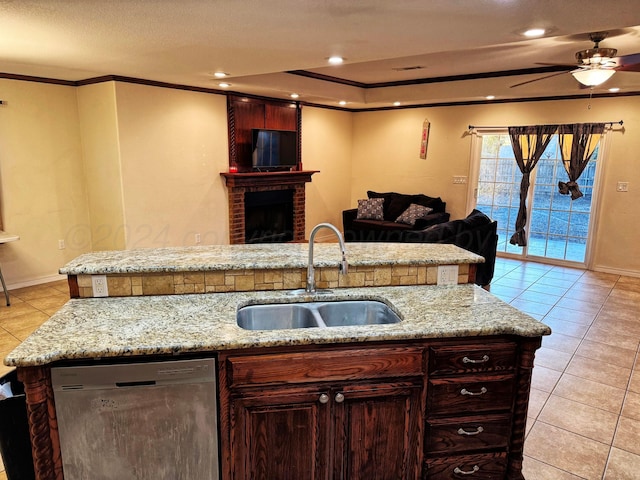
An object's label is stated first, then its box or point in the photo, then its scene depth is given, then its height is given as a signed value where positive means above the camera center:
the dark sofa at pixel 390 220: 6.92 -0.88
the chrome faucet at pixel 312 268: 2.07 -0.49
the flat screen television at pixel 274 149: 6.21 +0.22
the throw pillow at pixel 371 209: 7.55 -0.73
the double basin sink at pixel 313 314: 2.12 -0.72
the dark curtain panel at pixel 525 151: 6.38 +0.24
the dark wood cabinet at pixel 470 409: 1.83 -1.01
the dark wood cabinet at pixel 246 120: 6.06 +0.62
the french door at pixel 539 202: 6.40 -0.51
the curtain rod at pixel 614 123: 5.84 +0.60
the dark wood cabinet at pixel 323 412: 1.70 -0.96
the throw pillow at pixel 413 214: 7.13 -0.76
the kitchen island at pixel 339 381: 1.64 -0.84
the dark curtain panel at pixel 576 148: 6.05 +0.28
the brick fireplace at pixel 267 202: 6.17 -0.55
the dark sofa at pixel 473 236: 4.74 -0.76
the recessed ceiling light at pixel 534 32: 2.73 +0.84
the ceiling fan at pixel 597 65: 3.56 +0.83
